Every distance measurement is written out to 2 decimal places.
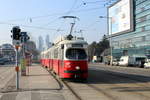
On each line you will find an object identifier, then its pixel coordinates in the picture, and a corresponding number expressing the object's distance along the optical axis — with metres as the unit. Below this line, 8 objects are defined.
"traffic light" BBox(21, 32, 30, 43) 28.58
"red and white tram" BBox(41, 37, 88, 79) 21.22
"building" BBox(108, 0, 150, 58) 80.67
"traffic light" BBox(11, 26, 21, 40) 17.84
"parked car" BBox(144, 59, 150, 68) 55.19
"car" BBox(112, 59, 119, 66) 72.34
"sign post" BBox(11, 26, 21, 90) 17.69
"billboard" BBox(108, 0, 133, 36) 88.88
